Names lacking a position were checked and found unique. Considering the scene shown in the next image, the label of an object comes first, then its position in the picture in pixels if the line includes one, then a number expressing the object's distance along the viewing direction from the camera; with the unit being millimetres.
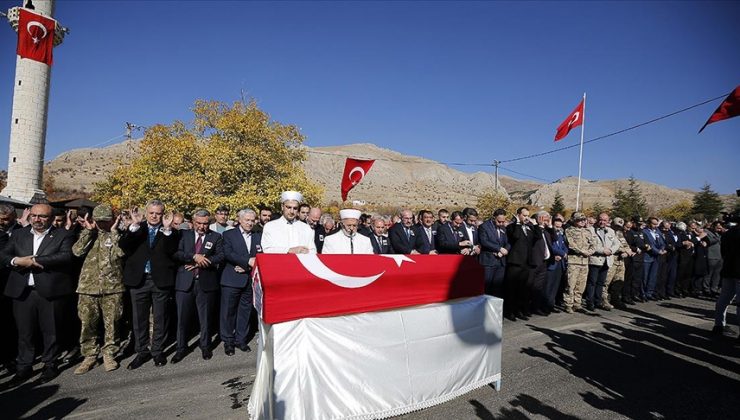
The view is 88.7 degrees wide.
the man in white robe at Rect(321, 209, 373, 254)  4590
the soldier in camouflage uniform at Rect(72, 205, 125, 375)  4793
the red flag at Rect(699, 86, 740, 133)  7234
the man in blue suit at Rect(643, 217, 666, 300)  9734
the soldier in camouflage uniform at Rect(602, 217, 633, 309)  8891
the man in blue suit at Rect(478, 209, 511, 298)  7695
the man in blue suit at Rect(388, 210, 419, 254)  7621
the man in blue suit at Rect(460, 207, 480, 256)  8156
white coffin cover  2949
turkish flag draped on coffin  3033
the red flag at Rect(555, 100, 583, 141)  18781
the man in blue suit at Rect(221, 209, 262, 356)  5473
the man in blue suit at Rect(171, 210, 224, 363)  5223
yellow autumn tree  21875
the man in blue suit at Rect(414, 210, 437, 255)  7828
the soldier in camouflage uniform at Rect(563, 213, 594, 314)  8328
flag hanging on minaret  21281
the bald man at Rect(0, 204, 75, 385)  4523
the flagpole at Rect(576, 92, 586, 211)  21991
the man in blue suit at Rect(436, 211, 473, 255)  7611
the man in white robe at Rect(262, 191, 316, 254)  4957
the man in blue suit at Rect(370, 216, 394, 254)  6082
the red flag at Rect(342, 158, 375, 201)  10336
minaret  24234
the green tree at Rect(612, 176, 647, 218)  53062
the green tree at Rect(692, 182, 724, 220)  48000
